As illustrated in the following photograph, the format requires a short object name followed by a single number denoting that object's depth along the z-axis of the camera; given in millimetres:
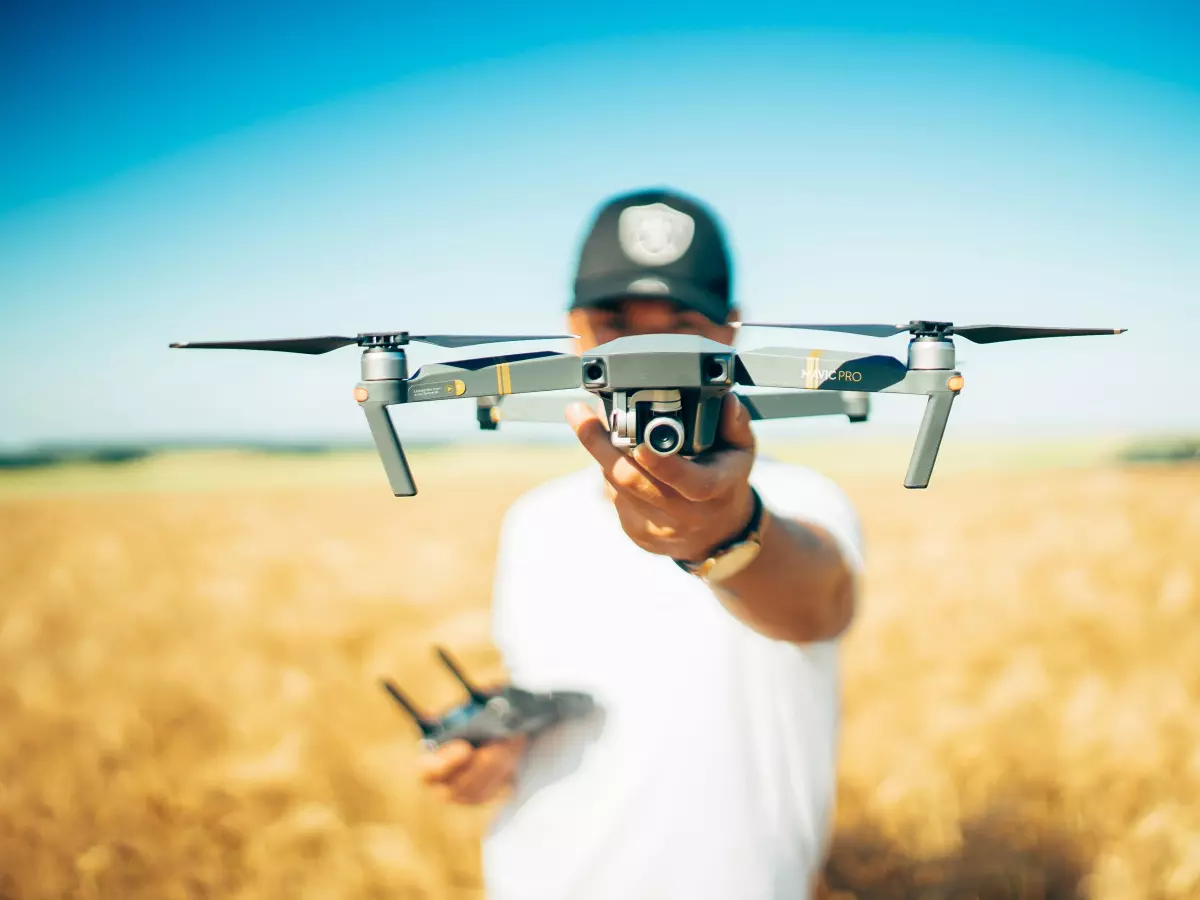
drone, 399
